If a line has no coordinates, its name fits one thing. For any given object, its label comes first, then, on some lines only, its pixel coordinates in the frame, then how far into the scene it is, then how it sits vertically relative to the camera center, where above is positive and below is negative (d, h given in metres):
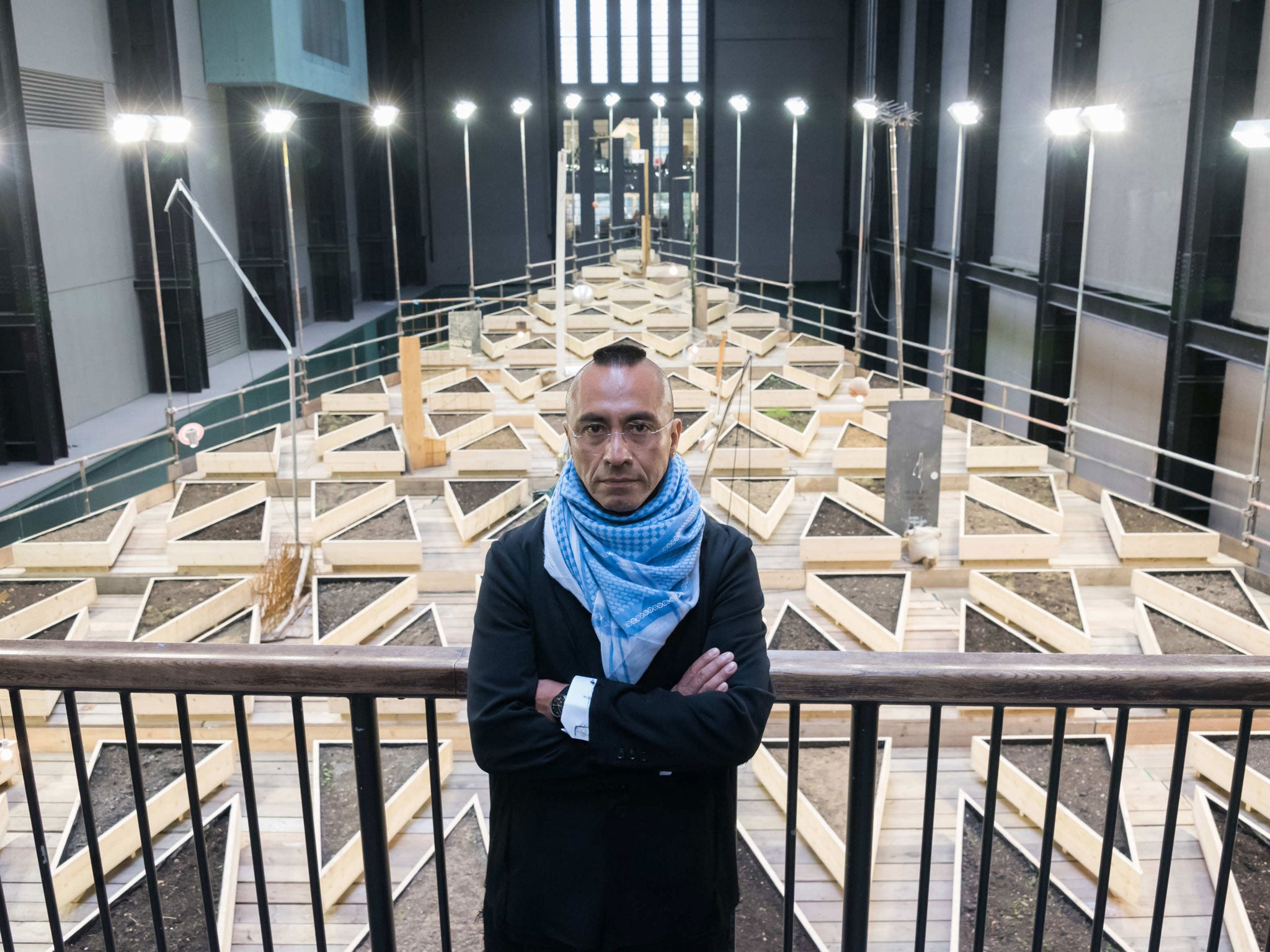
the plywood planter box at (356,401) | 13.06 -2.37
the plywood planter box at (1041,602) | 7.29 -2.85
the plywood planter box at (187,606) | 7.44 -2.83
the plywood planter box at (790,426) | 11.65 -2.49
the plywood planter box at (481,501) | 9.34 -2.68
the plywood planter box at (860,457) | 10.98 -2.59
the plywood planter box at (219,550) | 8.74 -2.74
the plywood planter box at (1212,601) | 7.29 -2.87
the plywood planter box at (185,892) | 4.65 -3.07
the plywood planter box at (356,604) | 7.48 -2.87
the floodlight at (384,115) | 12.36 +0.96
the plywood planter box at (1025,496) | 9.23 -2.67
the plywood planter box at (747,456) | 10.83 -2.54
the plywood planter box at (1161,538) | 8.79 -2.77
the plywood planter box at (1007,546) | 8.77 -2.79
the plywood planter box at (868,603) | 7.42 -2.89
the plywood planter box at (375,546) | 8.74 -2.73
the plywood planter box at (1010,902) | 4.57 -3.08
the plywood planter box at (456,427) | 11.61 -2.45
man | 1.48 -0.67
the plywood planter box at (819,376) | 13.95 -2.33
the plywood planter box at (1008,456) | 11.09 -2.63
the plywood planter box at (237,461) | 11.05 -2.56
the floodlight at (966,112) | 10.48 +0.77
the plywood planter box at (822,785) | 5.24 -3.09
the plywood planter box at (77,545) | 8.79 -2.72
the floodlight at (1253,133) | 6.32 +0.33
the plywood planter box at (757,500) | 9.37 -2.68
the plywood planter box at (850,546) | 8.75 -2.77
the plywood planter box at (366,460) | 10.87 -2.54
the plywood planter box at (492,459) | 10.89 -2.55
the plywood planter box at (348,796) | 5.13 -3.08
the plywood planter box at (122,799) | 5.18 -3.05
